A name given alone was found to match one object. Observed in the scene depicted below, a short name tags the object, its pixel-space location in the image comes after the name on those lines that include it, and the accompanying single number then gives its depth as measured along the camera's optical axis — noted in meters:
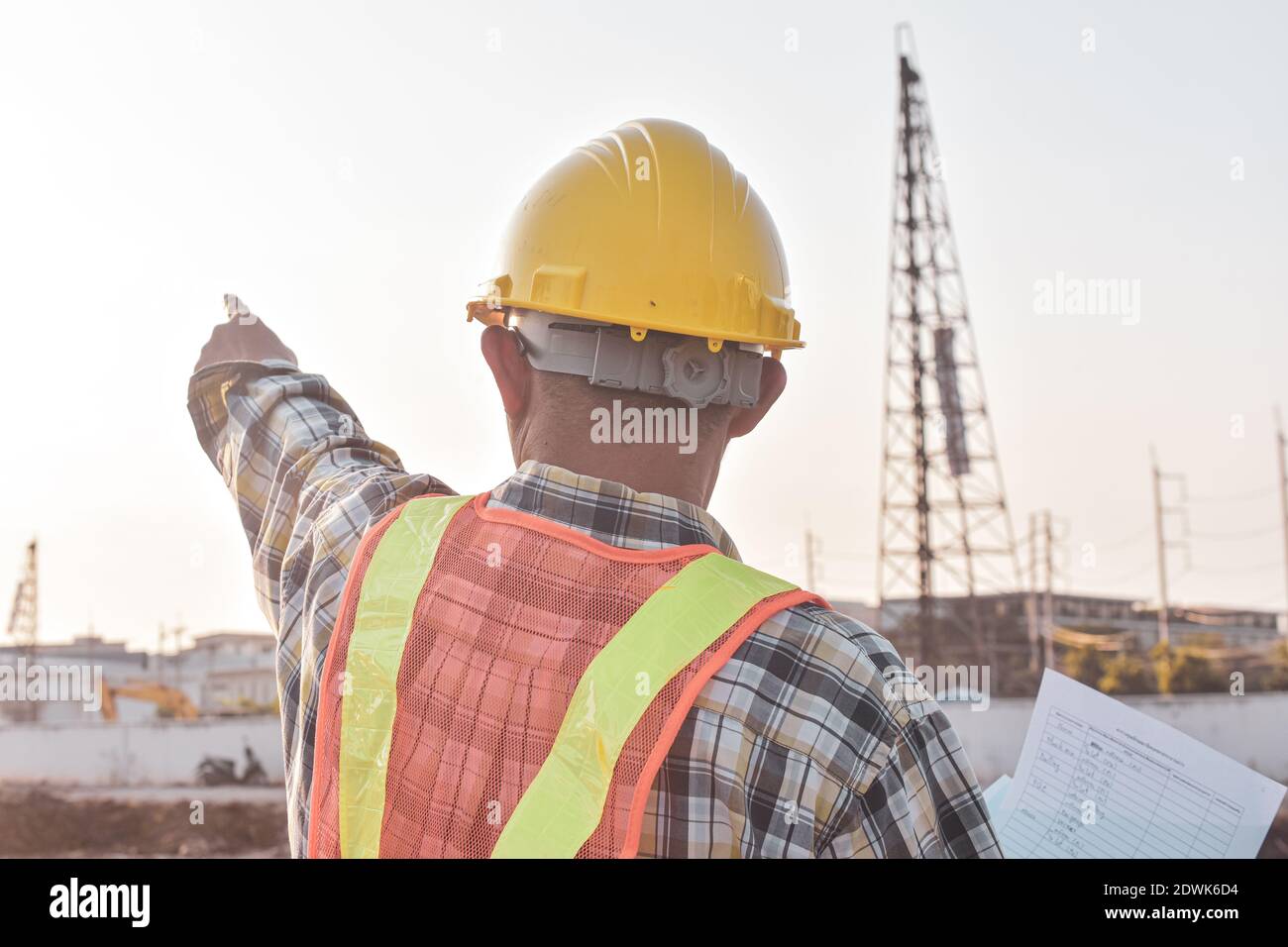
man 1.56
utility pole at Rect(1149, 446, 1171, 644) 32.41
